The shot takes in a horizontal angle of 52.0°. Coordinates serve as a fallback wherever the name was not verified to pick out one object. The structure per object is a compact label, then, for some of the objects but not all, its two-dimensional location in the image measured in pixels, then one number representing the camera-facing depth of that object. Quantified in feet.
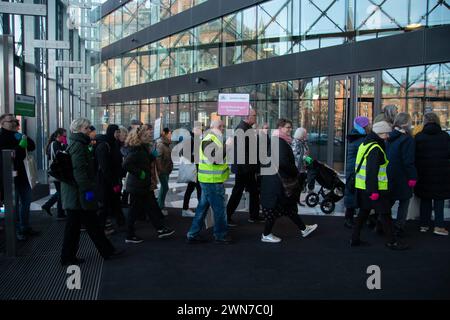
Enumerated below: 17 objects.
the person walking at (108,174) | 24.20
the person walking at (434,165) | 23.86
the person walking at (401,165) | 23.52
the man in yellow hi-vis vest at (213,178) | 21.89
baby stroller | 30.27
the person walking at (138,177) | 22.56
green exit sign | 34.36
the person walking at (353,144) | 25.04
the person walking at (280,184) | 22.25
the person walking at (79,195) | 18.97
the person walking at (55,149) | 28.27
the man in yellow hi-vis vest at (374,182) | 20.67
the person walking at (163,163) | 29.47
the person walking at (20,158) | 22.65
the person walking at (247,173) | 25.50
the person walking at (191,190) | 29.04
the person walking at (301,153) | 33.01
